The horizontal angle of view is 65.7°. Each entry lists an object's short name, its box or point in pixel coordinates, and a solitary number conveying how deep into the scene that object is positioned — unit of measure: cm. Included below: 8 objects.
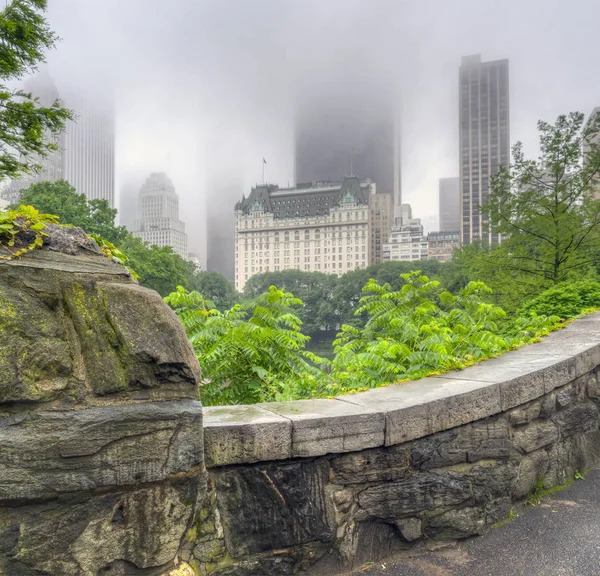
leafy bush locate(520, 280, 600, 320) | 671
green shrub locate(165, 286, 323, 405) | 393
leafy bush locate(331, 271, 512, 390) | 381
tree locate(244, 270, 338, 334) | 7096
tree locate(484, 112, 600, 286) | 1305
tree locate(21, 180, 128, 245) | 2967
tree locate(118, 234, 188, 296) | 3547
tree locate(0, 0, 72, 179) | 1234
